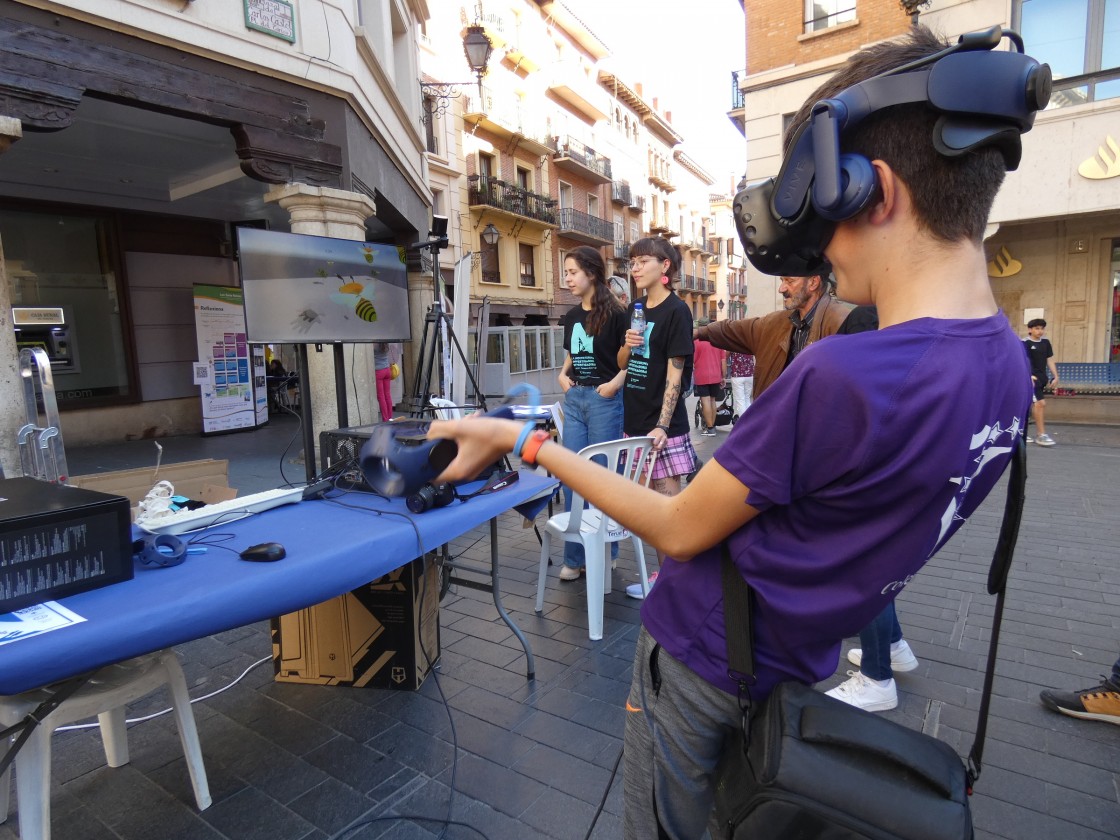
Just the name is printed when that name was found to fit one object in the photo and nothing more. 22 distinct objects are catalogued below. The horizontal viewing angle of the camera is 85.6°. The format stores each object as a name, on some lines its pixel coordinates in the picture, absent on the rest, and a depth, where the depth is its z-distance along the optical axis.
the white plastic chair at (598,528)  3.21
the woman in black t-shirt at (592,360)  3.97
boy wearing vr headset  0.75
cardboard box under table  2.73
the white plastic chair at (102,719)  1.66
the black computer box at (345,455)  2.64
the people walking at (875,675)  2.45
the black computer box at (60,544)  1.47
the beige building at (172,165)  4.32
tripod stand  6.04
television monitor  3.24
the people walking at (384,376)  9.07
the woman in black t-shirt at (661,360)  3.53
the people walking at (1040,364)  8.32
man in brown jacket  2.44
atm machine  8.15
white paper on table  1.36
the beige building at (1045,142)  10.02
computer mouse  1.82
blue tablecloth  1.35
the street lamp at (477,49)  9.35
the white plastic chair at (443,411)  3.61
